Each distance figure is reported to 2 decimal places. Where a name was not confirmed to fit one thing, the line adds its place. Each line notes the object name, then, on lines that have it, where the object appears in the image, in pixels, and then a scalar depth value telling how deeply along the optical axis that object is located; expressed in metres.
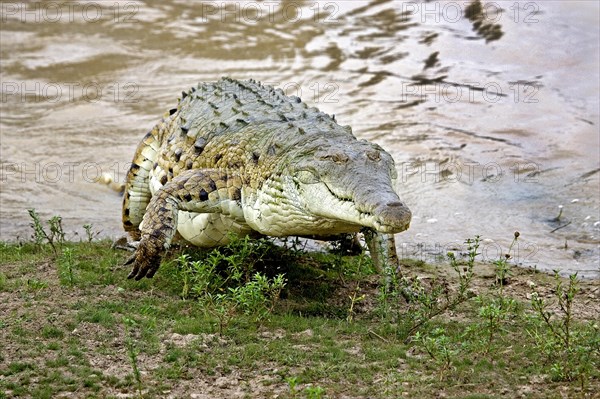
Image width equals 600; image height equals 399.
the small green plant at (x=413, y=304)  11.86
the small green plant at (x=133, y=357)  9.76
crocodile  11.95
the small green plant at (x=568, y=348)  10.26
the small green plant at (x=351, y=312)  12.32
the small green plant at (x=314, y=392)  9.11
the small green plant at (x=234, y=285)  11.71
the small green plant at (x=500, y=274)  11.90
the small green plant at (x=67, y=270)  13.28
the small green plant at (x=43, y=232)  14.72
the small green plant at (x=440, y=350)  10.21
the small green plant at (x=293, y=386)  9.25
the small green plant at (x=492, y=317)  10.80
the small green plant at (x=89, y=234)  15.96
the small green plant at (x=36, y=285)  13.14
